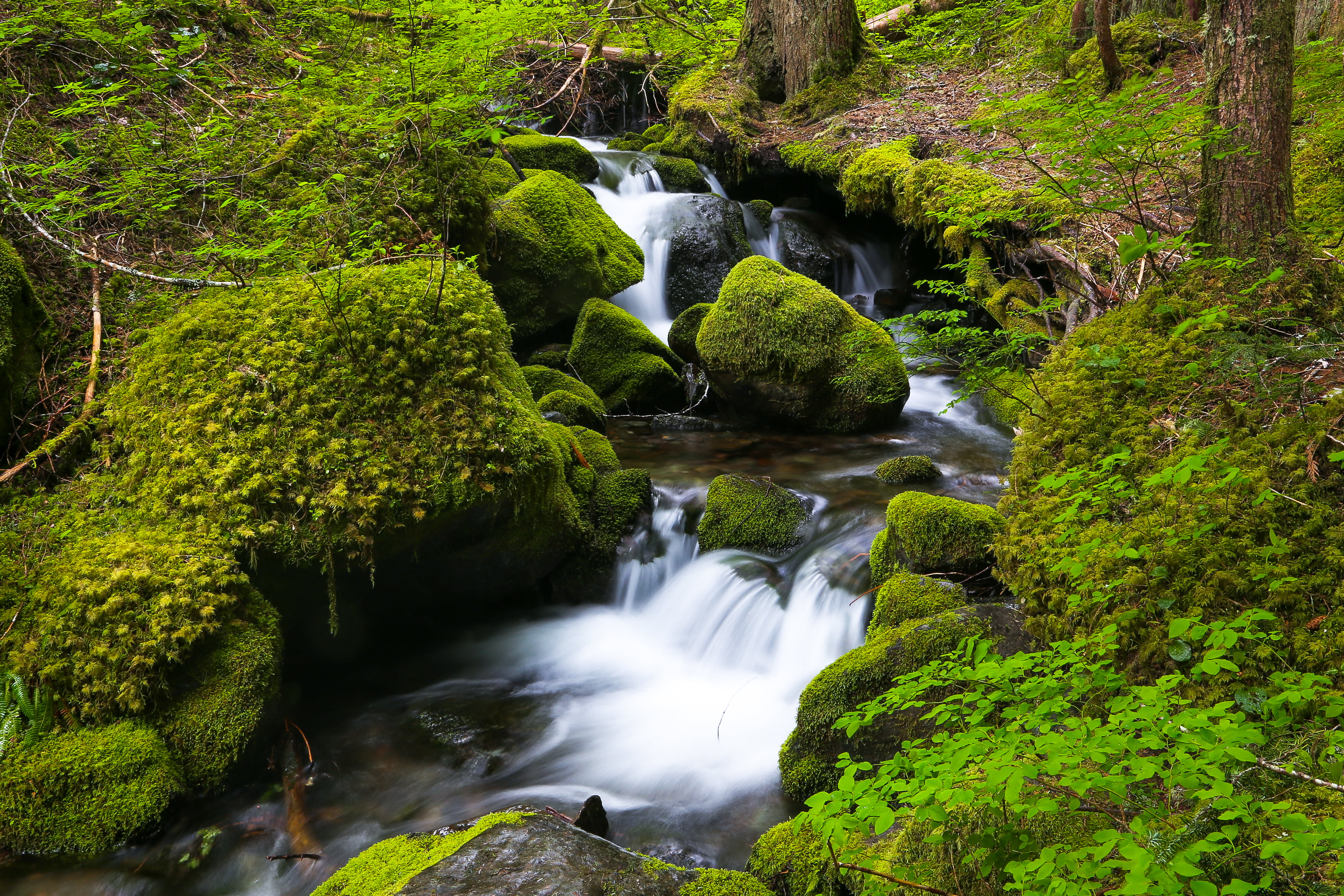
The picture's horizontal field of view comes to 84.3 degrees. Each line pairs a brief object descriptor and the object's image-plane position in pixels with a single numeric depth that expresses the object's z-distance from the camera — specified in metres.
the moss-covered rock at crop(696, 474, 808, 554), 5.61
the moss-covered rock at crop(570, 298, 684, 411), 8.22
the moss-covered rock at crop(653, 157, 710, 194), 11.82
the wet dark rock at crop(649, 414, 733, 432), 8.06
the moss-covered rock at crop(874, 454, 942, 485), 6.33
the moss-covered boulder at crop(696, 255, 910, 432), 7.14
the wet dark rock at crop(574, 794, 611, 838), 3.41
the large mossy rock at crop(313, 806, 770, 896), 2.46
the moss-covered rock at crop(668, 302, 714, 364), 8.37
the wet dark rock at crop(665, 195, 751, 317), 10.38
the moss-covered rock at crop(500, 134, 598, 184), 10.97
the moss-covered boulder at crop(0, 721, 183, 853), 3.23
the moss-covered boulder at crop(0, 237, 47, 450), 4.34
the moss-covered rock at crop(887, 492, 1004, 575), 4.21
